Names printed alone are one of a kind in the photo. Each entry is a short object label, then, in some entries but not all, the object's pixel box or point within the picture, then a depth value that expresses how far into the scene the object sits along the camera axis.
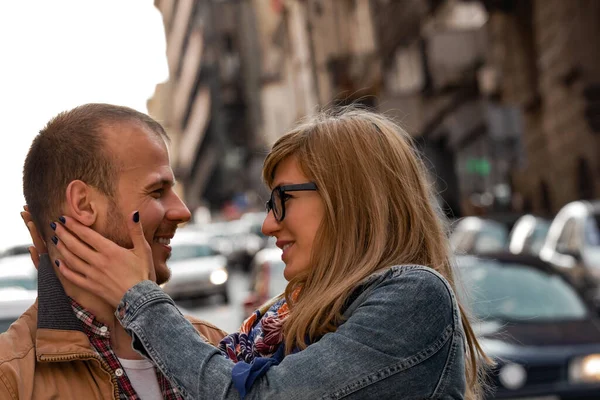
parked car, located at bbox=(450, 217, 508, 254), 20.47
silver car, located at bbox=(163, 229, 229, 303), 25.52
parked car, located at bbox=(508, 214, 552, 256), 18.36
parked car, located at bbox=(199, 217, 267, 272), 43.84
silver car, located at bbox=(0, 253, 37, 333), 5.37
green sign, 36.15
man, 3.11
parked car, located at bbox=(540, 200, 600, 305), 15.26
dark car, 9.05
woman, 2.82
